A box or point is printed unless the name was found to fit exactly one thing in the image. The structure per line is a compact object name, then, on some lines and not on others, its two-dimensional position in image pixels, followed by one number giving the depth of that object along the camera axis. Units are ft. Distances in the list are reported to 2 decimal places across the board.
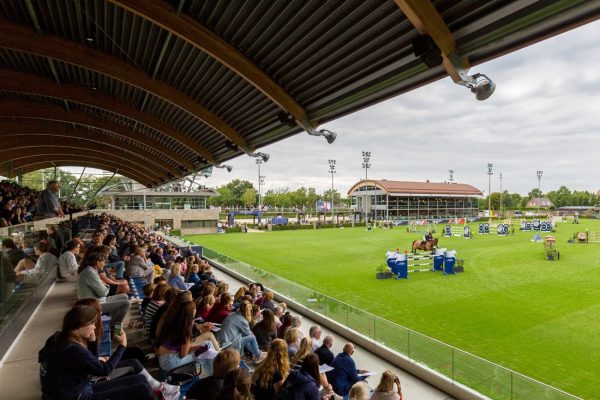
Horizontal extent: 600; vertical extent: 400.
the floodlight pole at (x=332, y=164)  240.26
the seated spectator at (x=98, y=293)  18.45
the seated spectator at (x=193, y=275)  31.96
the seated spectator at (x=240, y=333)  18.40
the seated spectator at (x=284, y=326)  21.47
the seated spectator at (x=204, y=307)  20.54
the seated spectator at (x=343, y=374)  18.84
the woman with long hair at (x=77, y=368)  9.70
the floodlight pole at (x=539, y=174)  282.83
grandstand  15.12
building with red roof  255.29
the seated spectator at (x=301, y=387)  11.71
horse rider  90.19
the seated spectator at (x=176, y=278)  25.99
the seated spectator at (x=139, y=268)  29.04
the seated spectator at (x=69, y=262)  25.15
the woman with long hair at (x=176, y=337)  13.70
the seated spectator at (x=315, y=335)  21.62
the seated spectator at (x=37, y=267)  21.44
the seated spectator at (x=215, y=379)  11.16
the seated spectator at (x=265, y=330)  20.90
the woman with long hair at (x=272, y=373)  12.43
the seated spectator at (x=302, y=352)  15.84
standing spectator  29.53
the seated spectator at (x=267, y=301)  26.68
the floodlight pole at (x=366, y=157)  224.33
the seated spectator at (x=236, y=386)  9.47
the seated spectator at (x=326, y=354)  20.03
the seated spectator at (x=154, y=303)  18.70
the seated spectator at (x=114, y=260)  26.58
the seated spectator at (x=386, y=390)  15.89
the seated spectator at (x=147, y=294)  20.98
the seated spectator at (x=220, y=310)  20.95
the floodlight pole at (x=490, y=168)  260.99
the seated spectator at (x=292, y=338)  18.51
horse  89.45
